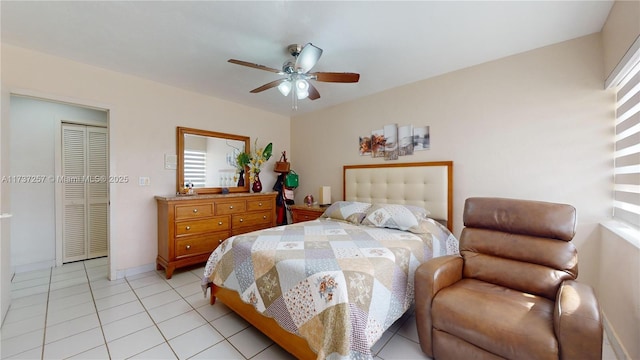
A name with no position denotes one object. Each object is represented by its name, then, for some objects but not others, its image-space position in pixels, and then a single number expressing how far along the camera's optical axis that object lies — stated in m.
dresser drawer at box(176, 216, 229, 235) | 3.06
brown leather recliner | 1.19
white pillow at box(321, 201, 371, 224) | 2.95
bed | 1.38
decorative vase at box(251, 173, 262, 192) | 4.14
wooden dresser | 2.99
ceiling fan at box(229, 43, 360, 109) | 2.00
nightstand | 3.70
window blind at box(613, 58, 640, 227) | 1.70
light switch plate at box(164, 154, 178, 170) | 3.34
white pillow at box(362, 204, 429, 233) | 2.52
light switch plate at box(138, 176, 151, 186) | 3.13
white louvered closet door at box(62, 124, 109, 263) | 3.46
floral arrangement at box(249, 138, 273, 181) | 4.12
